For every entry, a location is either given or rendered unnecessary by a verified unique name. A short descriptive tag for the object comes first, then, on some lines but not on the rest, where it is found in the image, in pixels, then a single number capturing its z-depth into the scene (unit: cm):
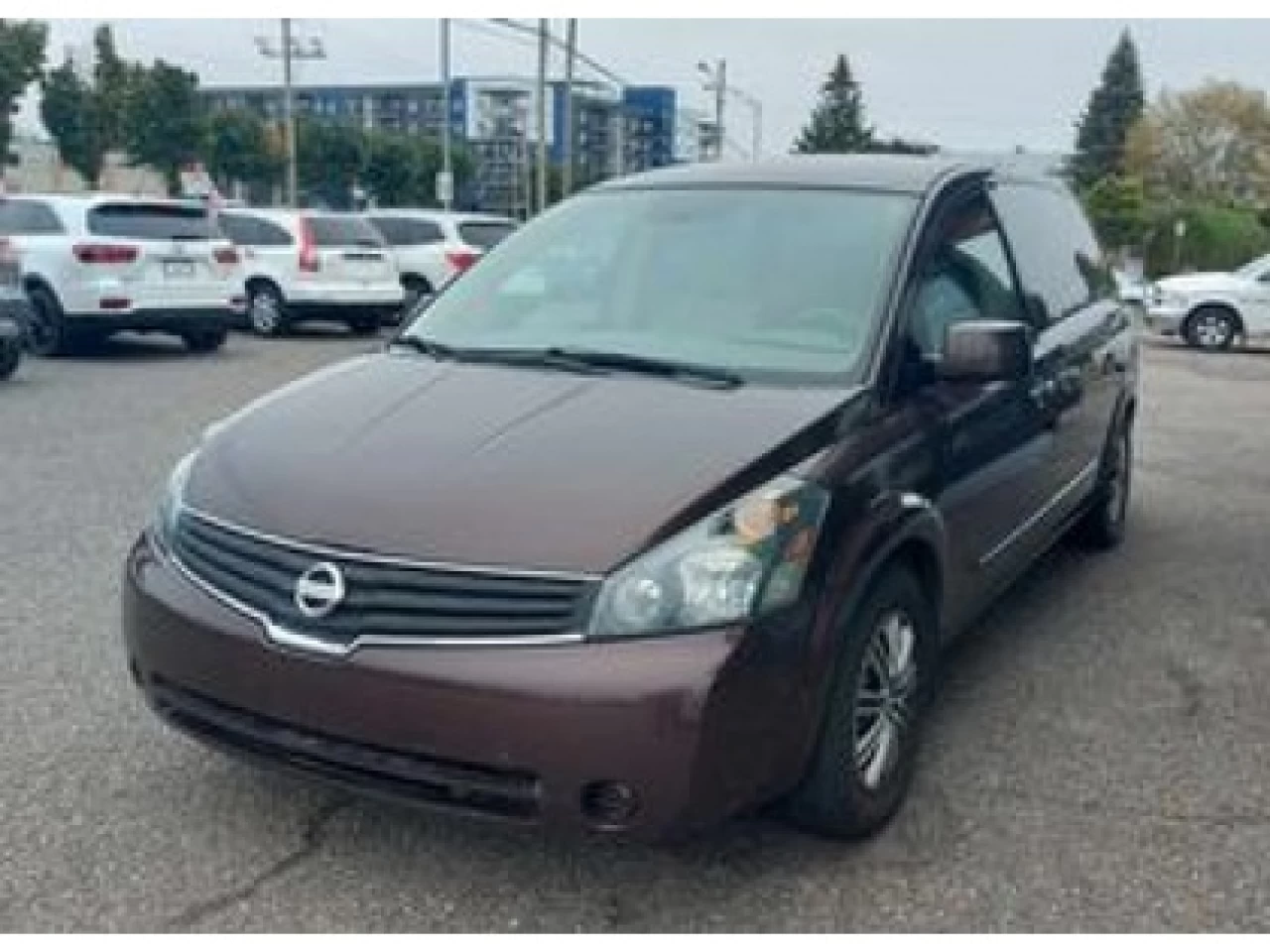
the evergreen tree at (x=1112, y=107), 6769
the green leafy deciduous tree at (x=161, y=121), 4719
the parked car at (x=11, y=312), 1041
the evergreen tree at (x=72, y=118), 4594
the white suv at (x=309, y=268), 1552
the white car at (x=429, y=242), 1719
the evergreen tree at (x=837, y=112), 7094
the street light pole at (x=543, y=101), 2869
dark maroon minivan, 274
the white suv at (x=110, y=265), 1209
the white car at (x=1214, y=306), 1855
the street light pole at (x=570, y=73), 2978
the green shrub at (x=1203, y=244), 4025
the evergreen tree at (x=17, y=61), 3903
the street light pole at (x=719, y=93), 5362
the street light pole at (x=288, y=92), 3828
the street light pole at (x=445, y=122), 3744
